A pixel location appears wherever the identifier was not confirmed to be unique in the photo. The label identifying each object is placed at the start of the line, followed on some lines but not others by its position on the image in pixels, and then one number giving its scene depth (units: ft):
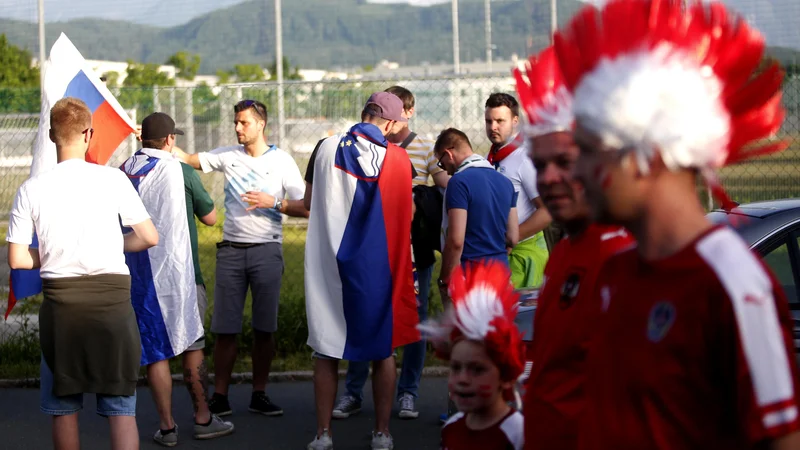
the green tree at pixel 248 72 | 130.47
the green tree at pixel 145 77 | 108.78
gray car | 15.83
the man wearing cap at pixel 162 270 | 18.93
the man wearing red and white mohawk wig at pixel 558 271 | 7.45
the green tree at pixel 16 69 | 56.61
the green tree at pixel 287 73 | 128.72
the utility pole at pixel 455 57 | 47.33
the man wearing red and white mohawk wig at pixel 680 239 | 5.07
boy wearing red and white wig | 9.65
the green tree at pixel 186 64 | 133.26
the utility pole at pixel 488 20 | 40.03
